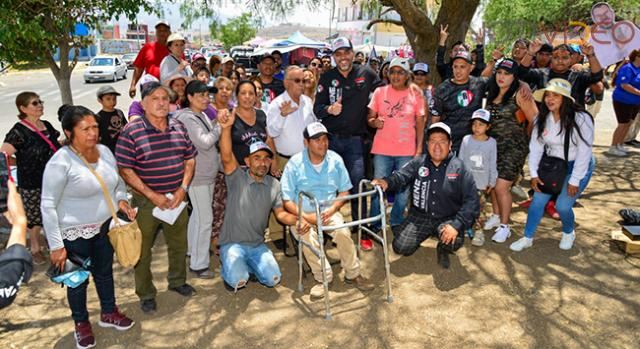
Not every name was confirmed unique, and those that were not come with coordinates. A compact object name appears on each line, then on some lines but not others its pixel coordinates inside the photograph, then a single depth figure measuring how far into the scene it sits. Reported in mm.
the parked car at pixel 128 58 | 39400
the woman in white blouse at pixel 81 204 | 3170
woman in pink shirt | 5113
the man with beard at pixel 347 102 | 5074
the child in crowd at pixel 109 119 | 5402
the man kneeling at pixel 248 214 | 4406
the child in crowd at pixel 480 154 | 5128
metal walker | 3895
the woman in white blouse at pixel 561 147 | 4762
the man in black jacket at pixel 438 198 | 4695
